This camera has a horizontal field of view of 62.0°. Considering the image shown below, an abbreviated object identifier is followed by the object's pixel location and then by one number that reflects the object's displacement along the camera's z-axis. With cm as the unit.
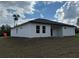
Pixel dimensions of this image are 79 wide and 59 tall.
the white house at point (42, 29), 846
